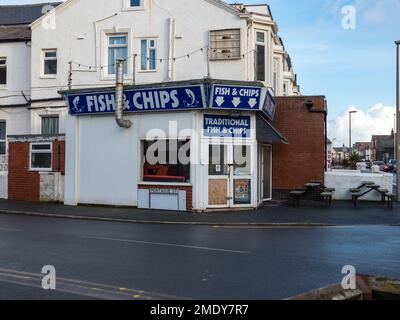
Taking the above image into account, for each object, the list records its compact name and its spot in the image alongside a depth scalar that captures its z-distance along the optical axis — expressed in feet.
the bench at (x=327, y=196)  65.46
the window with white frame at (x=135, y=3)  77.97
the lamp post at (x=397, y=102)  73.31
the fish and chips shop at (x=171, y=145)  60.18
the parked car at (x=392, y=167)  200.19
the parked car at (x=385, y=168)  187.99
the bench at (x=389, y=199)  64.83
